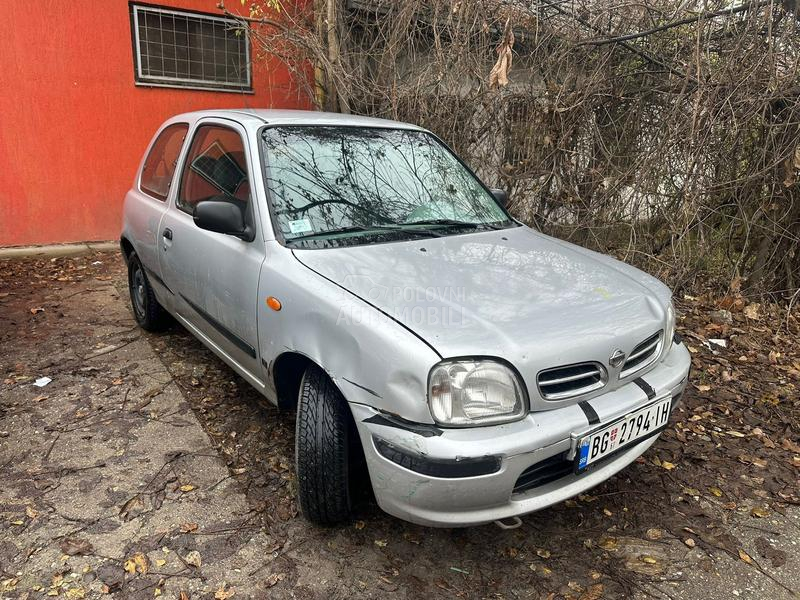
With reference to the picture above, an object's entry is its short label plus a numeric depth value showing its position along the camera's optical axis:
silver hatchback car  1.84
